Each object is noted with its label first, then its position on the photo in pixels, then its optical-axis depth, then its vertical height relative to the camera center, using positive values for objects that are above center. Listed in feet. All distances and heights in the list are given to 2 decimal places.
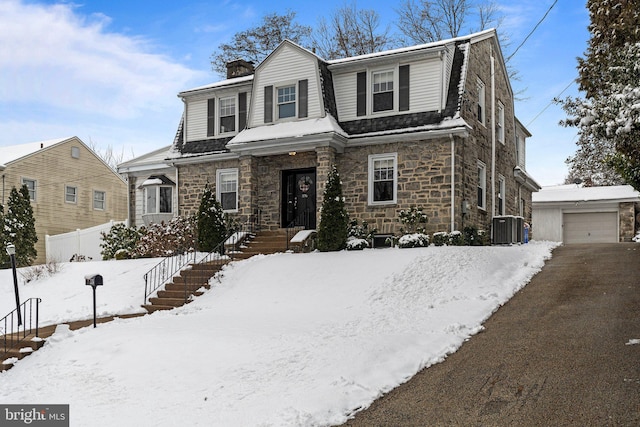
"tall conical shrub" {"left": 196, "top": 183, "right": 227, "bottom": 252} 55.72 -1.34
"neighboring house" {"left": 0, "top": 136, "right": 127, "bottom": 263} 92.32 +4.48
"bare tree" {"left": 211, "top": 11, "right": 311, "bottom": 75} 105.91 +31.79
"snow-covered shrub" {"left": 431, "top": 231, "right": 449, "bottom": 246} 52.60 -2.39
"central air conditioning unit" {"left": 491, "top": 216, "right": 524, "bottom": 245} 61.26 -1.91
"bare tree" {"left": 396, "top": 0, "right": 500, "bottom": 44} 93.15 +30.93
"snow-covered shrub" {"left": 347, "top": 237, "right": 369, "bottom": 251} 51.98 -2.91
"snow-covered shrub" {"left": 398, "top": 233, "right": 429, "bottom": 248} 51.62 -2.59
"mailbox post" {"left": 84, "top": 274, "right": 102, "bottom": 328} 35.81 -4.21
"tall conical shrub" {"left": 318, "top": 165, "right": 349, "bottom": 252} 51.62 -0.77
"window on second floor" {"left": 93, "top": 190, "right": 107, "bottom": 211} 104.37 +1.92
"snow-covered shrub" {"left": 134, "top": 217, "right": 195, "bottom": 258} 61.77 -3.11
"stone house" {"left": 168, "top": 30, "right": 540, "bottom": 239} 55.26 +7.19
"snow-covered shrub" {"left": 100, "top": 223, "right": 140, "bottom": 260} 69.36 -3.48
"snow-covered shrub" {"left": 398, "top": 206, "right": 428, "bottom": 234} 54.29 -0.78
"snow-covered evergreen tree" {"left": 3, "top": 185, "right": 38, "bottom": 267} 75.41 -2.15
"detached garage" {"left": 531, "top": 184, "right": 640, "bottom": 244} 82.48 -0.44
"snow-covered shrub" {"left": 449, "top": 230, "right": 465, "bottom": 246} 52.37 -2.36
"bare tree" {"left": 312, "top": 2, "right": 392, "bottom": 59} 99.86 +30.36
